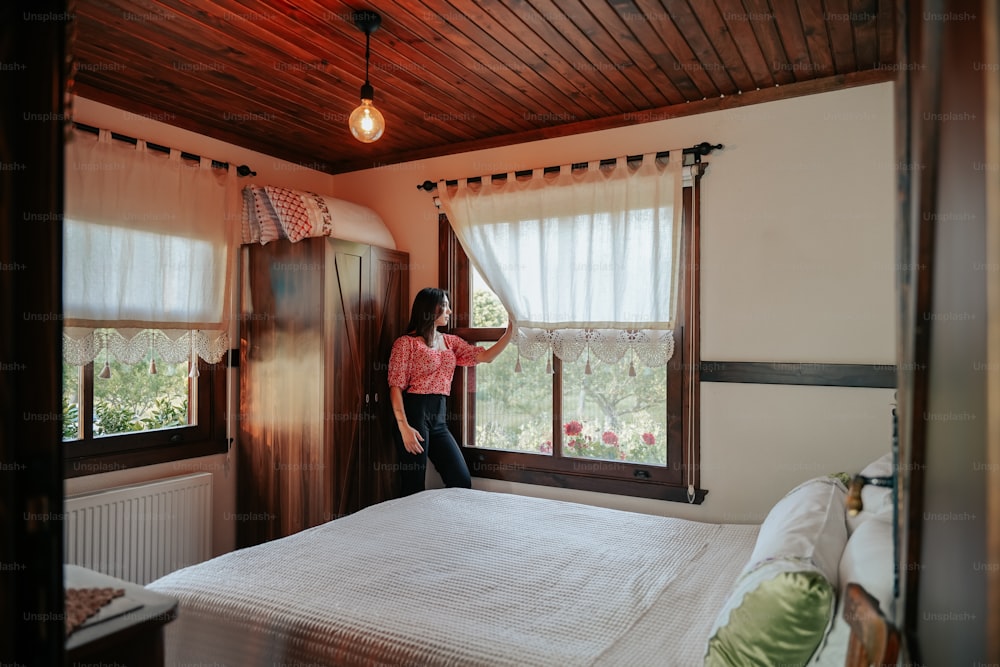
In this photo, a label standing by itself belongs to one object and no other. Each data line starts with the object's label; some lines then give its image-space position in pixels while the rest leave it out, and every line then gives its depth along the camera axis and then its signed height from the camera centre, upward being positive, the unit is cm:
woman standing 352 -35
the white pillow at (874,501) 177 -50
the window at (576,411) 318 -45
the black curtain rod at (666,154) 307 +90
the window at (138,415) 297 -45
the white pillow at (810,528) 148 -53
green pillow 131 -62
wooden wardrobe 341 -33
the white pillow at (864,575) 125 -51
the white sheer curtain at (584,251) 315 +43
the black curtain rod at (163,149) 291 +92
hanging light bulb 223 +77
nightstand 81 -41
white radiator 285 -98
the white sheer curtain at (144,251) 287 +39
